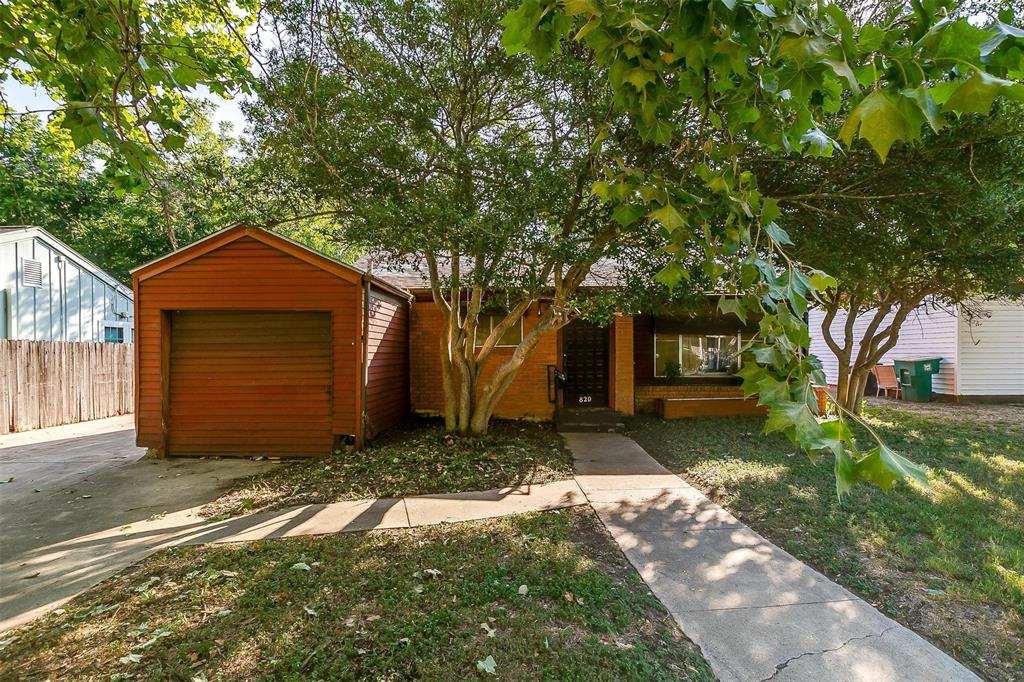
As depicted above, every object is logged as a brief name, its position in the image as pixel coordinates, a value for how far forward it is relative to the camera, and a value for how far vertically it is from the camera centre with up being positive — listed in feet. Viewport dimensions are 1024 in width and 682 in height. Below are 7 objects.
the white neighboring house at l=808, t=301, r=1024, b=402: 40.55 -1.25
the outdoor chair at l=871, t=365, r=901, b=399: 46.29 -3.71
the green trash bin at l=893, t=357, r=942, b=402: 42.55 -3.25
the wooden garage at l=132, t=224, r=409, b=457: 24.21 -0.10
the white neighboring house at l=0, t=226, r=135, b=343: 37.81 +5.08
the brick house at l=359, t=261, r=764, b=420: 33.09 -1.50
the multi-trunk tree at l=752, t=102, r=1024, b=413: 15.42 +5.00
